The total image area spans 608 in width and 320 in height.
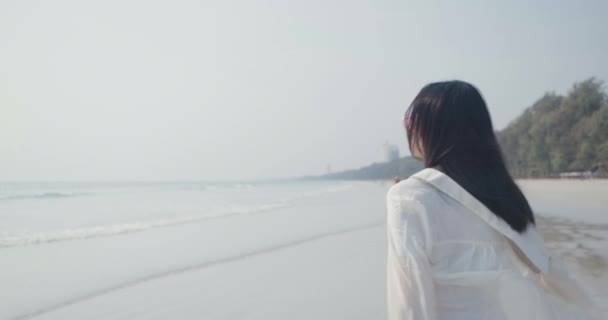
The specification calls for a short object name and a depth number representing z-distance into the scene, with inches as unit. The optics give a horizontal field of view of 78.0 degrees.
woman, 40.1
